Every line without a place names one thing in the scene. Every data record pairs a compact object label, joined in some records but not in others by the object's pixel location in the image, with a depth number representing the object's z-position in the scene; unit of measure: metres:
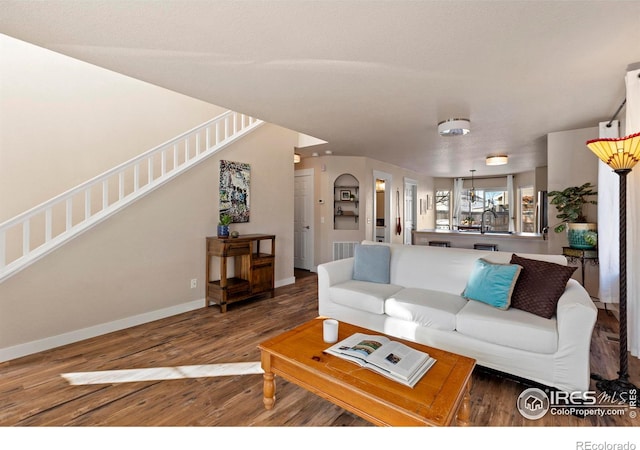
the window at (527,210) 8.23
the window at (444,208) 10.03
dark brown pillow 2.10
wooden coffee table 1.26
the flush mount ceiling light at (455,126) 3.47
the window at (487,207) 9.08
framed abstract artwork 4.09
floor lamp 1.98
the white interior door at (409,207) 8.02
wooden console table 3.68
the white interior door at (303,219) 6.20
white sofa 1.85
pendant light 9.62
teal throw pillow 2.26
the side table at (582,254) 3.47
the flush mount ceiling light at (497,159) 5.40
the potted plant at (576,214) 3.54
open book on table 1.45
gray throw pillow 3.16
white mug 1.85
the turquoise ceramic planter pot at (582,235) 3.48
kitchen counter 4.95
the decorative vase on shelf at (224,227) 3.88
